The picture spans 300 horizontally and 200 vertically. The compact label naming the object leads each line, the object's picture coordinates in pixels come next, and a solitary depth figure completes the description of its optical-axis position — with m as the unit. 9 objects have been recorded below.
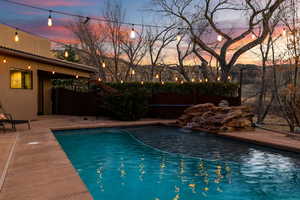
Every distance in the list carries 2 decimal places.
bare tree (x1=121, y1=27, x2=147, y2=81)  20.93
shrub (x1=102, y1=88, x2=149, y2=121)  10.79
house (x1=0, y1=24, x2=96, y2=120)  8.99
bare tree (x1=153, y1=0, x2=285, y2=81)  13.04
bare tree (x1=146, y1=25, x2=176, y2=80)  19.65
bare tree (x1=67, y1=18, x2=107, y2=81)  21.32
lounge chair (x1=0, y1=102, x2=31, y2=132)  7.28
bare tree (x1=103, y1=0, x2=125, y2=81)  19.88
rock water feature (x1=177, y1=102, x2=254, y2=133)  8.08
